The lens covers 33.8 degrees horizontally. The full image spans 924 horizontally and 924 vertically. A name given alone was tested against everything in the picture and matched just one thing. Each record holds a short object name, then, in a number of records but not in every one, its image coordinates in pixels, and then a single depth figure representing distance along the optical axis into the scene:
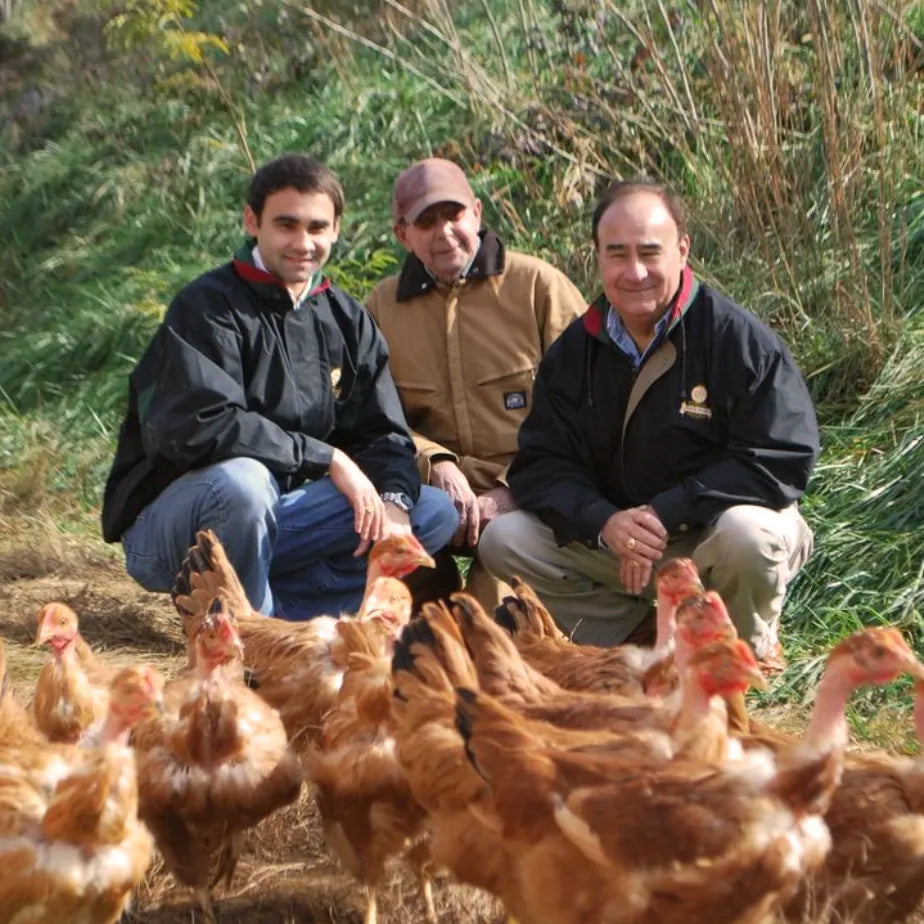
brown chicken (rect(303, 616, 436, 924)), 4.14
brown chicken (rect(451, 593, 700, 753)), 3.79
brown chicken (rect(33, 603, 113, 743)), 4.64
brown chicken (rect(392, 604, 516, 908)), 3.63
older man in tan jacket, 6.04
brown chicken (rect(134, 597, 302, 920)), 4.20
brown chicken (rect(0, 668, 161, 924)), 3.51
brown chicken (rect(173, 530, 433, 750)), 4.81
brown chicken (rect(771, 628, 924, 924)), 3.48
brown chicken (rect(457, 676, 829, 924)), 3.23
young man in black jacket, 5.46
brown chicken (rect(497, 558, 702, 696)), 4.46
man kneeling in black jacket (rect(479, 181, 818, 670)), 5.17
